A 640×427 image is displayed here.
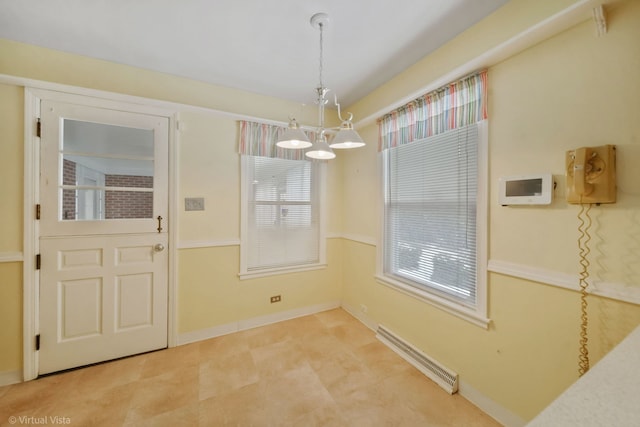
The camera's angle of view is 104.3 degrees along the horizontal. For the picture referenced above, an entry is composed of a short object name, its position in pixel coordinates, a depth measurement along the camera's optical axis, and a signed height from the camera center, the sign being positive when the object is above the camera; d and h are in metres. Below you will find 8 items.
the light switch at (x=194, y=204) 2.53 +0.08
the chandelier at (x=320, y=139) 1.58 +0.47
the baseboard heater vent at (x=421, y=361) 1.92 -1.28
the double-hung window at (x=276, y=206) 2.80 +0.07
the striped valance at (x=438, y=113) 1.77 +0.84
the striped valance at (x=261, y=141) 2.72 +0.80
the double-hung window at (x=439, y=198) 1.80 +0.13
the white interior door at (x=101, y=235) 2.07 -0.21
